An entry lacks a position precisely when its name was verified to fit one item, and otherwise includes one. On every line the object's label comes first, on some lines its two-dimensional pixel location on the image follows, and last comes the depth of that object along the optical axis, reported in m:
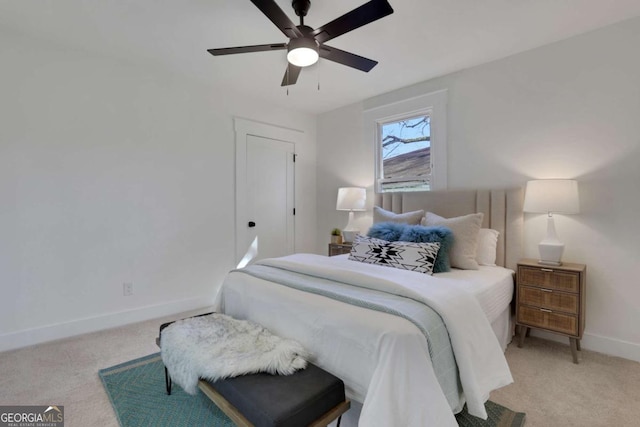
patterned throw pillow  2.36
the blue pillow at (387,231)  2.76
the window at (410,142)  3.38
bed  1.24
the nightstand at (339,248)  3.75
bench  1.17
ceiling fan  1.68
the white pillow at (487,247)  2.78
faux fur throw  1.40
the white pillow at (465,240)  2.56
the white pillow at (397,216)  3.05
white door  4.02
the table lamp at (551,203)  2.36
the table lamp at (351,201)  3.86
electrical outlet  3.05
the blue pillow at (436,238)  2.43
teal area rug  1.68
